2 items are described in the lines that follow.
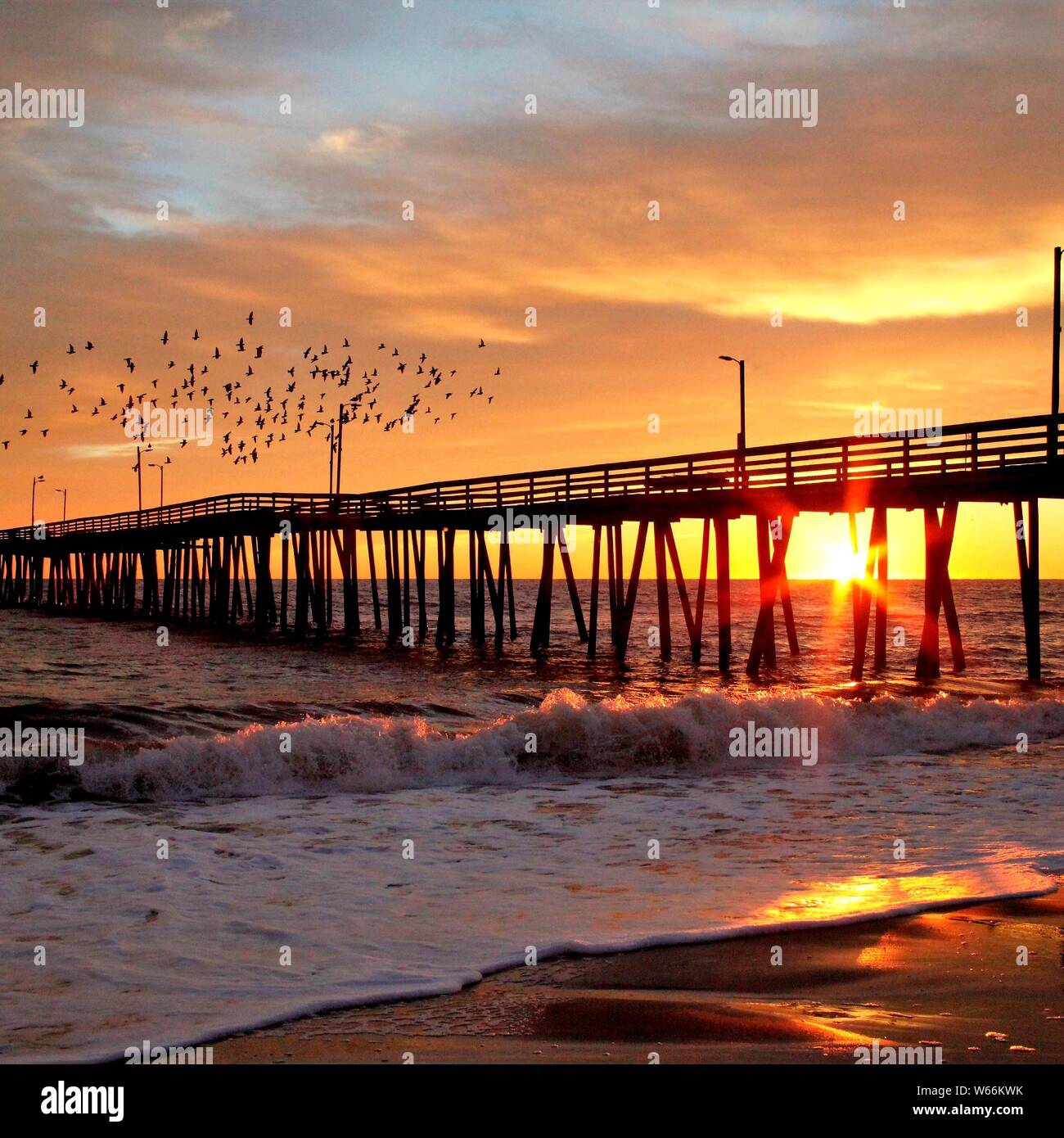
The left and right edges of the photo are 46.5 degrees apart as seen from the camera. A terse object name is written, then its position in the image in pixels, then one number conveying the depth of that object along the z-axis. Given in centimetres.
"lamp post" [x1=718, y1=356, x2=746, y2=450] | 3160
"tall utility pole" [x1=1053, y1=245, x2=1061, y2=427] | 2258
